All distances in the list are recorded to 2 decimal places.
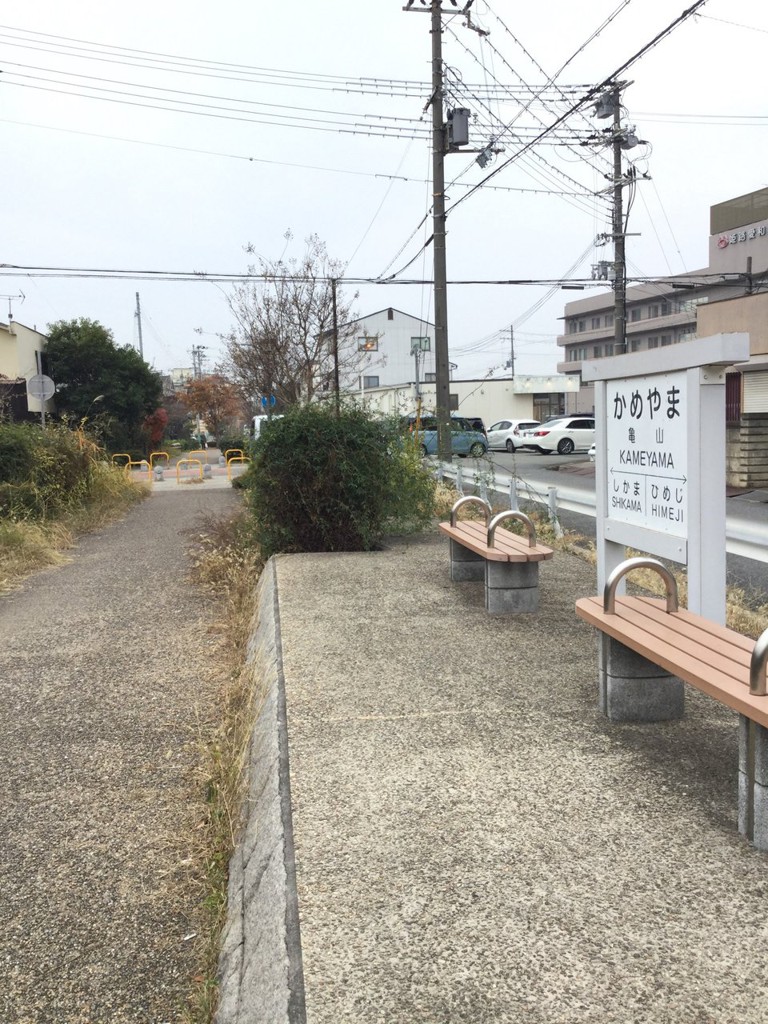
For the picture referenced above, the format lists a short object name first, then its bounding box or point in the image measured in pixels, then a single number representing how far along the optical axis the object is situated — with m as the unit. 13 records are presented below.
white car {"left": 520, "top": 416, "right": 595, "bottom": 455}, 36.16
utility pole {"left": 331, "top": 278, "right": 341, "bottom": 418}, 21.84
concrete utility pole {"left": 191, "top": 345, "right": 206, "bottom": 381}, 105.28
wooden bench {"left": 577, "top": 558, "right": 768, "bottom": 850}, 2.81
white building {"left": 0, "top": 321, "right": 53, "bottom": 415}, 29.66
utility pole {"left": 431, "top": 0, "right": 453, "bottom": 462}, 18.70
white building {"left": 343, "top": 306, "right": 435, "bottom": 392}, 66.69
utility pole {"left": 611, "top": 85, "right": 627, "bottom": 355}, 24.33
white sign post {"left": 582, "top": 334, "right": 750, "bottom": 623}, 4.07
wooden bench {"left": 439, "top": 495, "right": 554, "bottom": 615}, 5.99
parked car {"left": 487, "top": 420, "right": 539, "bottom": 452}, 38.12
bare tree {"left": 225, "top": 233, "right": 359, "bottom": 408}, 27.31
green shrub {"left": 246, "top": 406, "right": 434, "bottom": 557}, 8.48
